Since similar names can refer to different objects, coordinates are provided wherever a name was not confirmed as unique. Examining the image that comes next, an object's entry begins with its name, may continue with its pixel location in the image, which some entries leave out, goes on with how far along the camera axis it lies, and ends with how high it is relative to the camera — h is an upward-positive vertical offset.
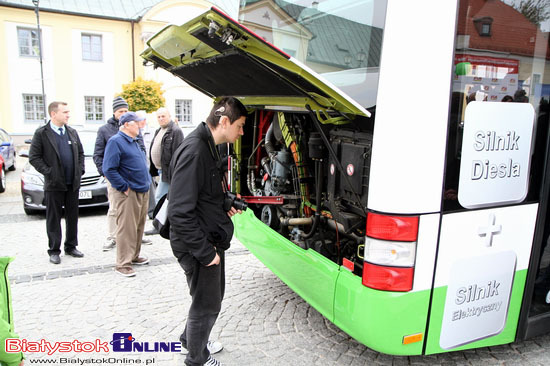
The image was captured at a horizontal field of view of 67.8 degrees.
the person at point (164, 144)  5.46 -0.39
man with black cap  5.35 -0.39
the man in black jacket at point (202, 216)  2.30 -0.57
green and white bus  2.08 -0.17
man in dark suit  4.72 -0.64
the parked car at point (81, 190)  6.97 -1.33
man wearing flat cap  4.32 -0.73
